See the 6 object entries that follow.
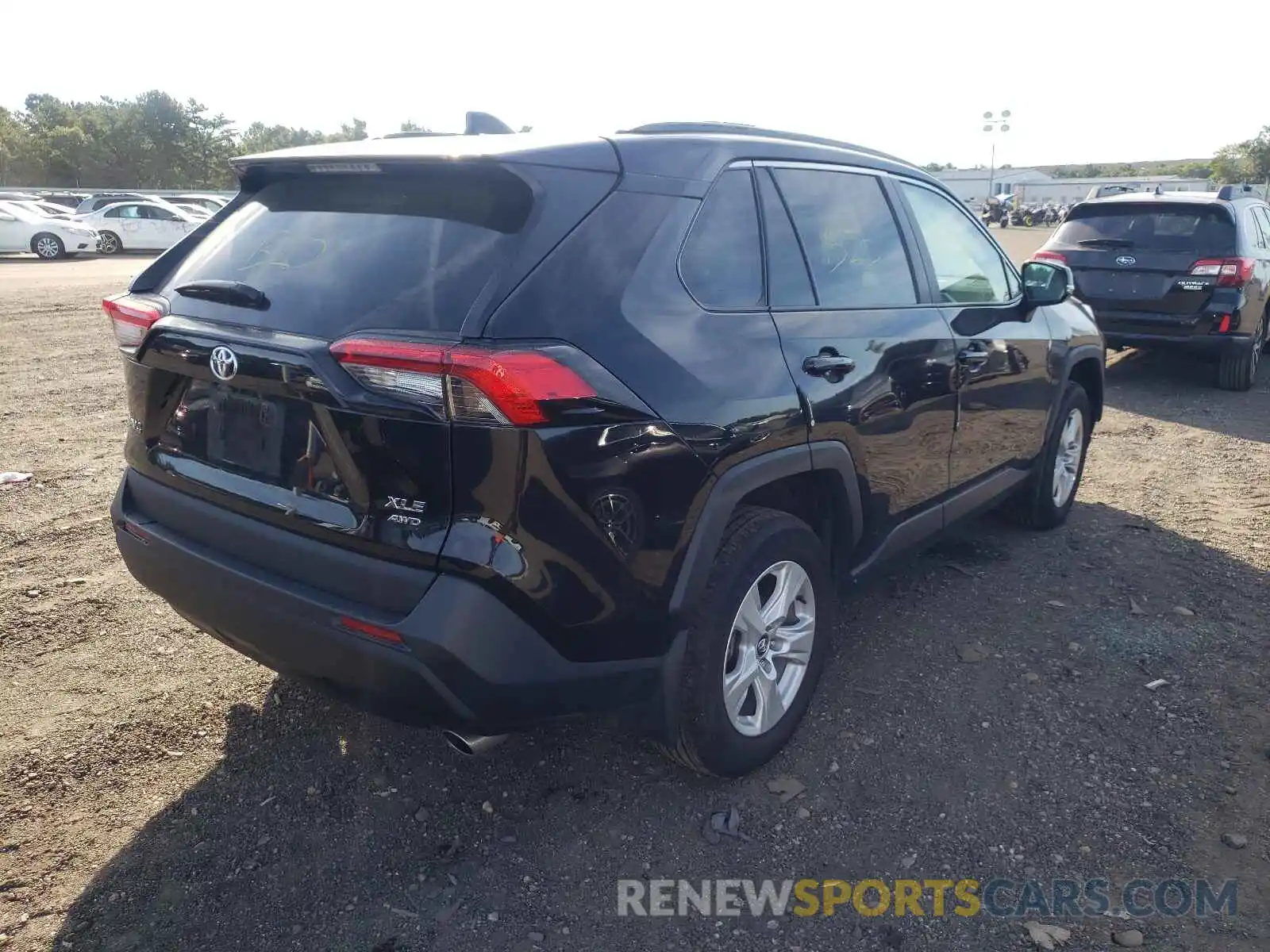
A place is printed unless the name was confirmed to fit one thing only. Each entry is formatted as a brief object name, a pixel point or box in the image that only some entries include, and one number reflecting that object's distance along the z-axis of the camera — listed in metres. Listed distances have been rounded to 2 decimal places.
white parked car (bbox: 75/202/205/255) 23.94
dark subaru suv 7.95
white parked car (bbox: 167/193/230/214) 31.50
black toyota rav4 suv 2.13
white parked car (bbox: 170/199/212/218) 26.69
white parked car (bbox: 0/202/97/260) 21.33
